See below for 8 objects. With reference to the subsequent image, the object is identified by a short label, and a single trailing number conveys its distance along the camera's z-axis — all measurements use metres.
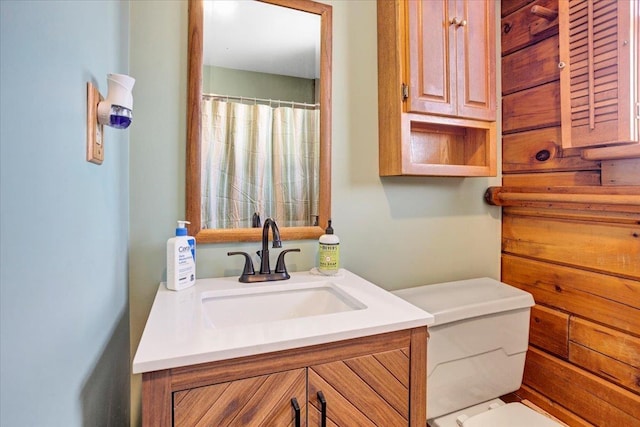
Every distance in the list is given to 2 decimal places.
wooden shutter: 1.03
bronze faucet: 1.08
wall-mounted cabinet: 1.21
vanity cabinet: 0.62
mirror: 1.09
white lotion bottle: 0.96
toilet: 1.09
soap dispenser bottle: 1.16
